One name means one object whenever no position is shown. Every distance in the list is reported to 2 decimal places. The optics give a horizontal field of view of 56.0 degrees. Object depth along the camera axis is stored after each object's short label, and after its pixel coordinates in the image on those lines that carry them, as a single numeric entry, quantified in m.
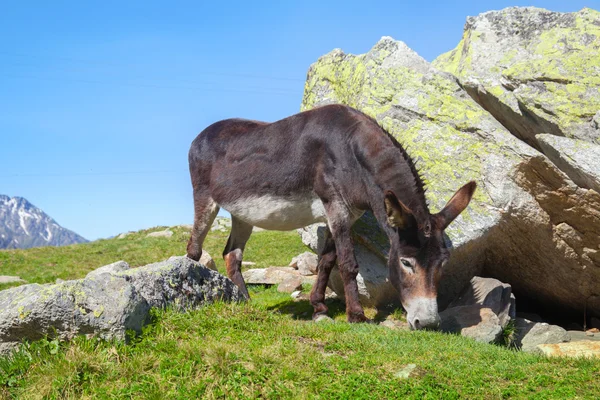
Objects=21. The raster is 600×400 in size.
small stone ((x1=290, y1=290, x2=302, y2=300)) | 13.88
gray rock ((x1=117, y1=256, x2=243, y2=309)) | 7.82
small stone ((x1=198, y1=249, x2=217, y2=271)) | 16.72
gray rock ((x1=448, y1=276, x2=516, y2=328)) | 10.38
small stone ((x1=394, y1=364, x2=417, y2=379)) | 6.71
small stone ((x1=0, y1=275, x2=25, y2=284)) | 18.88
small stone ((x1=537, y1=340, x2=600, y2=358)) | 8.16
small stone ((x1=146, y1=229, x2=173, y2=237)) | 26.94
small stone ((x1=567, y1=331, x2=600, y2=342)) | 10.59
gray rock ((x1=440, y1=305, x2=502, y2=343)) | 9.33
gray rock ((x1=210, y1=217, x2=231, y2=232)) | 27.66
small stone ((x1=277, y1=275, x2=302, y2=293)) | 15.16
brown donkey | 8.97
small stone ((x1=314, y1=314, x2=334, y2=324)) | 10.16
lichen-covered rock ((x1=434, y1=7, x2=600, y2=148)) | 11.50
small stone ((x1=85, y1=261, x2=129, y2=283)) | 9.54
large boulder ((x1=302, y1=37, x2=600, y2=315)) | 10.89
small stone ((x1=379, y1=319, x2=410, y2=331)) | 10.17
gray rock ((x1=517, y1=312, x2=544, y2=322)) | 12.45
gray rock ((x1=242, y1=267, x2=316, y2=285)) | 16.56
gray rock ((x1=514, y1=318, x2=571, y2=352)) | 9.98
